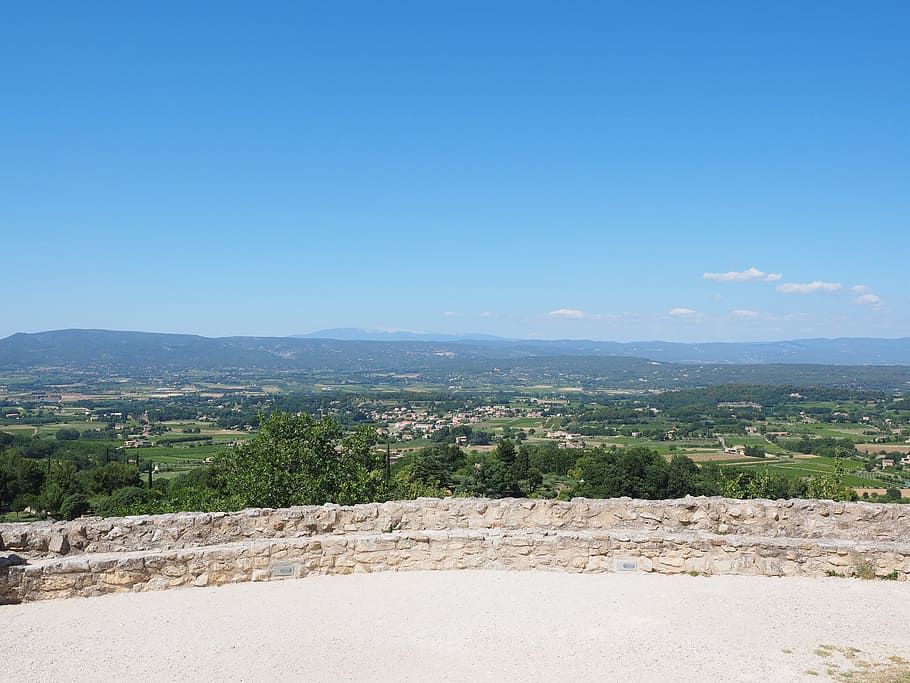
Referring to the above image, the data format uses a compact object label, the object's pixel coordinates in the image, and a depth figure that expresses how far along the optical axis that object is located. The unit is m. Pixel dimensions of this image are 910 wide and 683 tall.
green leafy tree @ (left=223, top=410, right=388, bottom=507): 14.25
